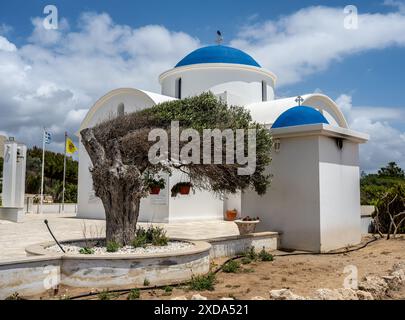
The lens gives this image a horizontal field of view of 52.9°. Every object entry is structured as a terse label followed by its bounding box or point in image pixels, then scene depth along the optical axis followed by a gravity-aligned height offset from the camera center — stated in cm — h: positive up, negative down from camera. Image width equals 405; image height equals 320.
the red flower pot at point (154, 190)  900 +8
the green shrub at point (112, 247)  704 -94
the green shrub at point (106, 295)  559 -143
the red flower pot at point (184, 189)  911 +10
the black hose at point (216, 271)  578 -140
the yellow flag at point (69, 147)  2480 +278
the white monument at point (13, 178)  1828 +63
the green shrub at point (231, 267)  759 -137
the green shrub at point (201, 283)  621 -138
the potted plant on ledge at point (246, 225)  1012 -77
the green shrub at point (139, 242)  746 -90
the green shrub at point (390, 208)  1373 -41
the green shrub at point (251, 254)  892 -133
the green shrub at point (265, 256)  892 -136
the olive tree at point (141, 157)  761 +70
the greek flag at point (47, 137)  2453 +333
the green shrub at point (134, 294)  568 -143
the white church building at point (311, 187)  988 +21
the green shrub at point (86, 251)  682 -98
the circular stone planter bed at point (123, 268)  617 -116
